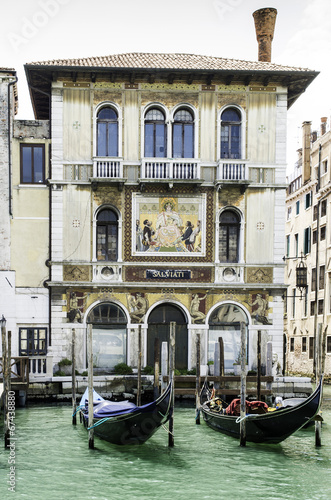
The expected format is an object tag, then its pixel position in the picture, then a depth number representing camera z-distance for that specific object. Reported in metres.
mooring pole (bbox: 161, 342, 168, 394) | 16.55
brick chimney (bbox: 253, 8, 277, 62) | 20.39
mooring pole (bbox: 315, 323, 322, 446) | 11.22
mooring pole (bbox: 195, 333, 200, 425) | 14.17
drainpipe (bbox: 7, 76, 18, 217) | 18.31
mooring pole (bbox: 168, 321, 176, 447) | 11.41
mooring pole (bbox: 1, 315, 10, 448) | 11.14
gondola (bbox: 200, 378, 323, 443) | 11.12
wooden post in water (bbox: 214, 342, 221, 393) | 16.38
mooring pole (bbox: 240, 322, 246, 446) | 11.49
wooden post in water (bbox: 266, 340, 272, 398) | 16.72
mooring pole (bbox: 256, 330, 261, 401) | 15.21
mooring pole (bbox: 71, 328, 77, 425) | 14.08
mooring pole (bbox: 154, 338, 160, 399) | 15.52
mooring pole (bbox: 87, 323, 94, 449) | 11.29
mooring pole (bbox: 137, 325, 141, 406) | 15.28
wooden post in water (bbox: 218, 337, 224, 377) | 16.23
